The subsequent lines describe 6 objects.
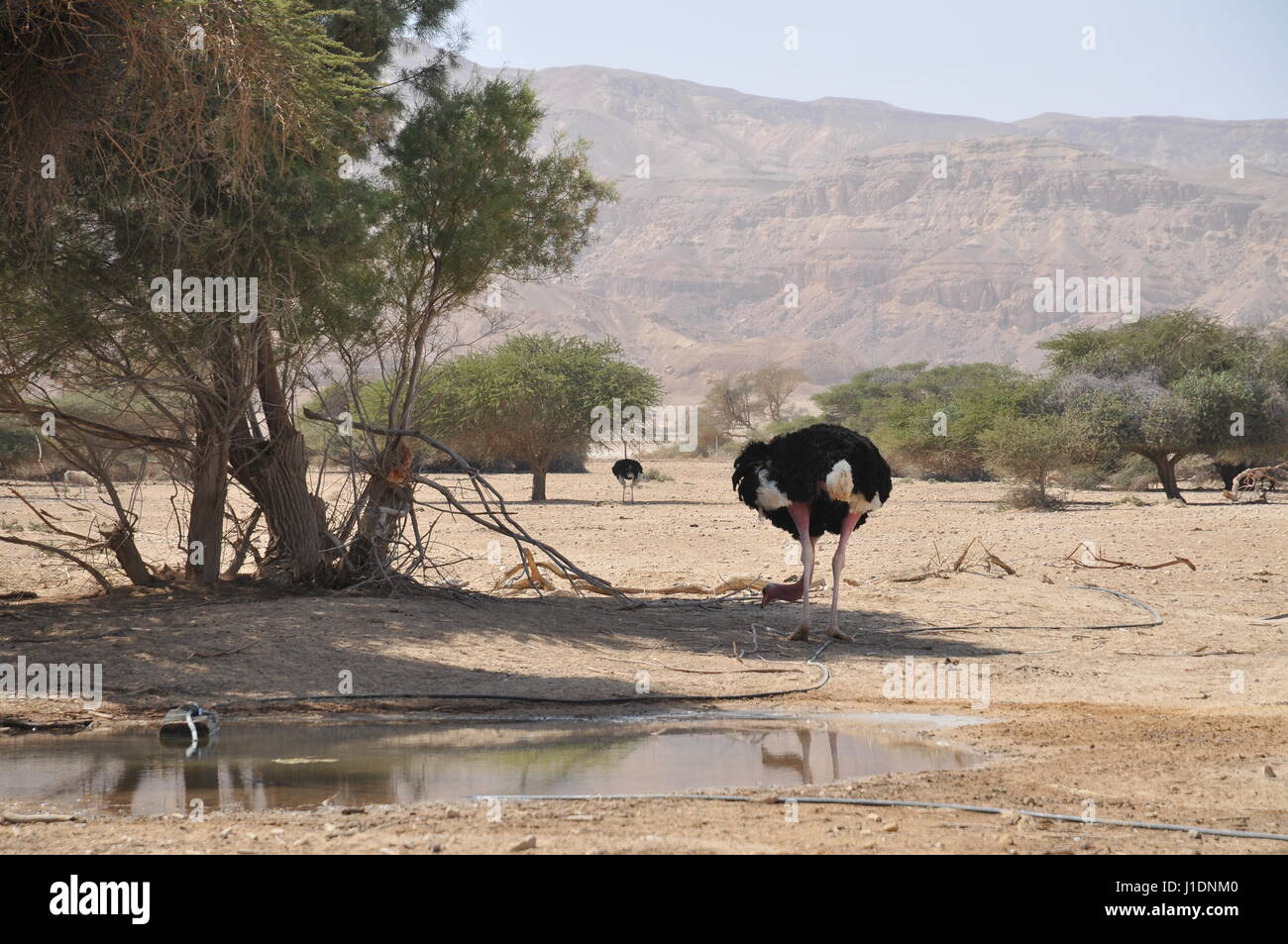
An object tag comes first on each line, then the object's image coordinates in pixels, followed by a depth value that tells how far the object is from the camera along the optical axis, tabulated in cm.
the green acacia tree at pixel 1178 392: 3070
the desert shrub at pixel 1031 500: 2734
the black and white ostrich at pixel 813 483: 1187
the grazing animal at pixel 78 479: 3239
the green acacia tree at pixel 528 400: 3784
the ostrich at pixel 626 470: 3384
